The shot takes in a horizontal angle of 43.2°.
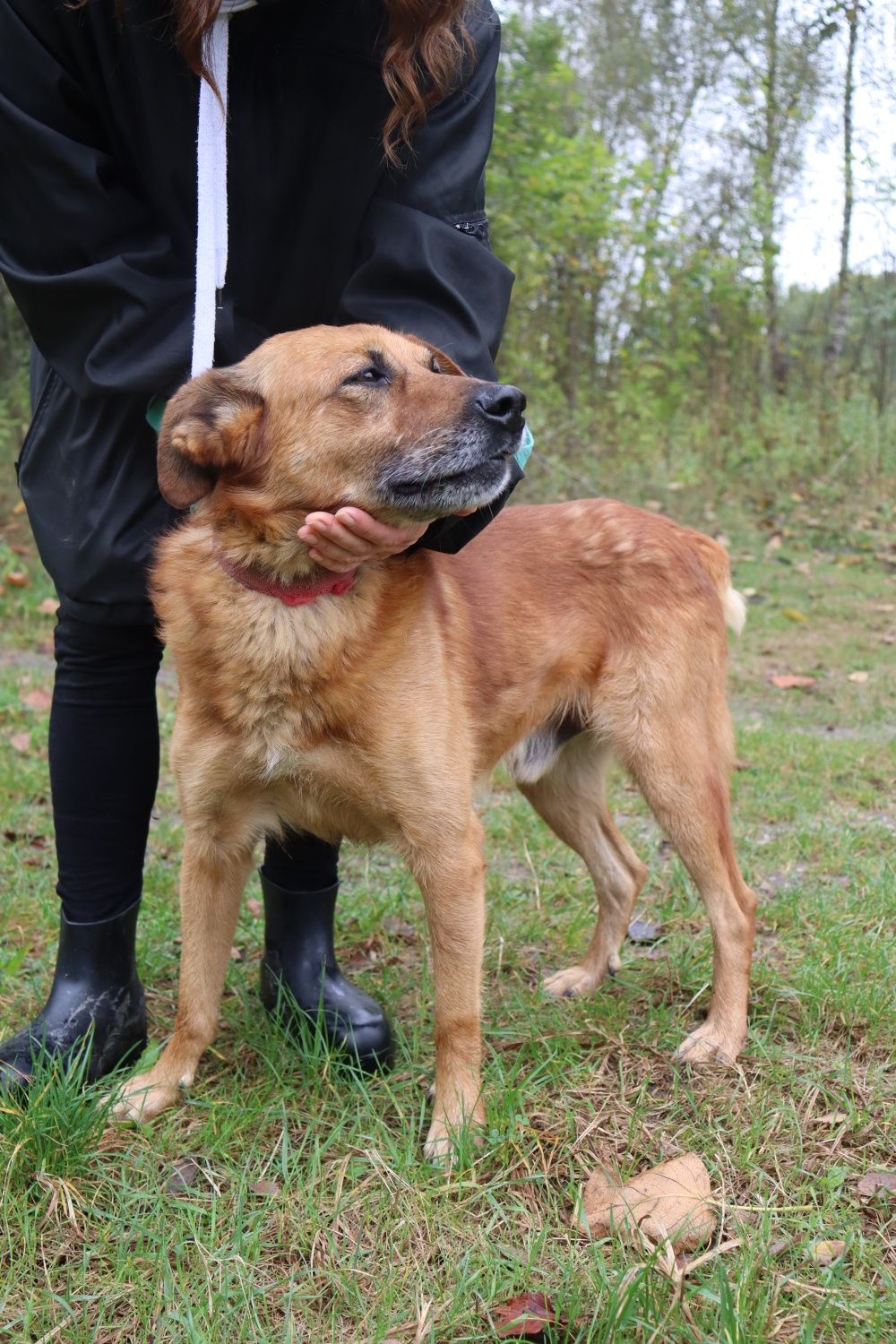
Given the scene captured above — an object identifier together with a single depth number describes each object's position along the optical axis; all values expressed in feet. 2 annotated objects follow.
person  7.13
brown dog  7.57
